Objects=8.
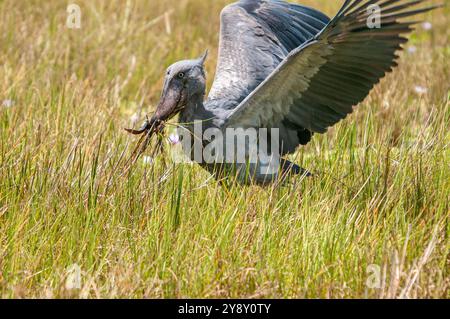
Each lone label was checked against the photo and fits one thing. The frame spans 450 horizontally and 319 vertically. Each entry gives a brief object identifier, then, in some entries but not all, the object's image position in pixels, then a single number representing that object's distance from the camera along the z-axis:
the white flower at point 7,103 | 12.56
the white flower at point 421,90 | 14.73
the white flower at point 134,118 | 11.92
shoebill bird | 9.78
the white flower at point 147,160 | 10.60
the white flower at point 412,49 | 18.19
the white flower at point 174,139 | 11.38
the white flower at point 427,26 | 18.63
